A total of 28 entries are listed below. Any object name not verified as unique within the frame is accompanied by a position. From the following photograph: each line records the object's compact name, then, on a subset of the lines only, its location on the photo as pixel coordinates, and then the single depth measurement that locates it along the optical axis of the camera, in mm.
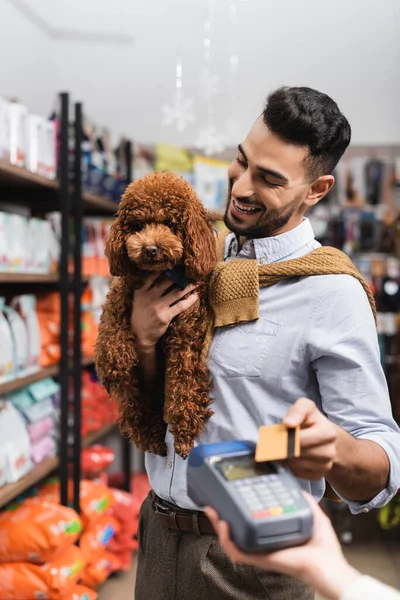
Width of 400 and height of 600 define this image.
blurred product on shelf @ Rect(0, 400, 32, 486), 2191
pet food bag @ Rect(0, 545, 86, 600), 2266
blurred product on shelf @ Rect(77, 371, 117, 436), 3045
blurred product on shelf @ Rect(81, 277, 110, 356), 2913
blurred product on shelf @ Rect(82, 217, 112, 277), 2971
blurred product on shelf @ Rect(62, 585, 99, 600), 2381
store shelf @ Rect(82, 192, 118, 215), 2805
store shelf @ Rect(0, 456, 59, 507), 2151
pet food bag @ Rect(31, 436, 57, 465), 2447
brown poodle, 1104
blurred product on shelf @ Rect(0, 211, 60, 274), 2209
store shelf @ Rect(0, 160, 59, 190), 2117
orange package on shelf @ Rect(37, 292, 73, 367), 2561
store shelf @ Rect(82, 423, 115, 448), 3016
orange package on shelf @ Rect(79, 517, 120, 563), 2645
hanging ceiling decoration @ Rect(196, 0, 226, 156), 3312
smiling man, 1006
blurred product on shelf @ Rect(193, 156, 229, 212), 3590
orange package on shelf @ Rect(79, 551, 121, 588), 2592
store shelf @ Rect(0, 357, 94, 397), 2143
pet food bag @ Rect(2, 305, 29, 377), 2275
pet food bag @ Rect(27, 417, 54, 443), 2422
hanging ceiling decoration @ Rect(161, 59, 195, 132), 3628
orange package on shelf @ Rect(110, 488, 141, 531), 2984
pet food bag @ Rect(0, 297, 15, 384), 2158
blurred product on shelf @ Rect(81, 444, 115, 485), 3004
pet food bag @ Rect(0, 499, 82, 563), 2266
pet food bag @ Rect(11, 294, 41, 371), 2410
